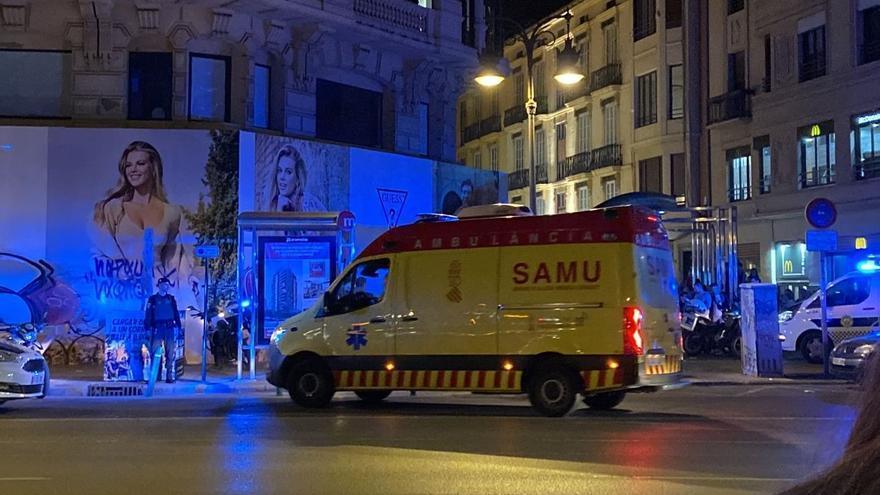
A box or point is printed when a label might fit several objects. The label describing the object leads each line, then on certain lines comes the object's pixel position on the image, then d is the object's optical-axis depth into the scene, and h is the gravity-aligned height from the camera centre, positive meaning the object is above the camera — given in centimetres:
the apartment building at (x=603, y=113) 3719 +860
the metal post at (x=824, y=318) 1817 -25
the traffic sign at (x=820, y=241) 1794 +118
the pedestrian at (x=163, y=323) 1780 -31
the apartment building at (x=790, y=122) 2808 +585
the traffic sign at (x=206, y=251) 1761 +101
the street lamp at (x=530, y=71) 2025 +504
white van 1997 -22
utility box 1808 -45
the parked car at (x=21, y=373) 1396 -97
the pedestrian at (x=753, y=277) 2422 +71
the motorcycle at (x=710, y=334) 2222 -67
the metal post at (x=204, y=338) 1781 -59
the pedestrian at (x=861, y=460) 161 -27
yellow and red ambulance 1276 -13
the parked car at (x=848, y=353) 1616 -83
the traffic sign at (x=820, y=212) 1843 +177
